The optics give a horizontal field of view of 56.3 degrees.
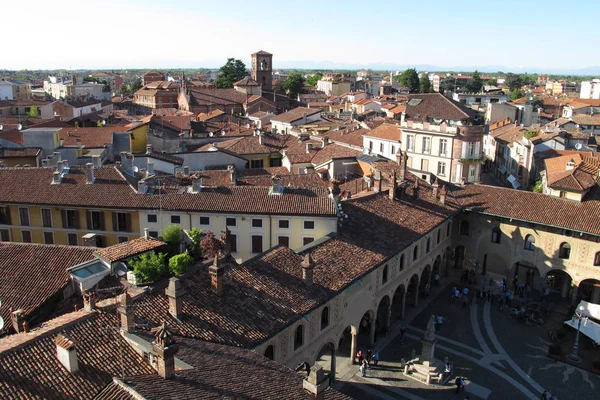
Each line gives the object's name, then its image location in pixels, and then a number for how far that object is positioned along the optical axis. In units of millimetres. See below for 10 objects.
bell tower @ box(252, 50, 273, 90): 129375
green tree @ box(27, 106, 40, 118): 94625
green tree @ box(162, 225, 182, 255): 26484
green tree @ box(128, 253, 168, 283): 23422
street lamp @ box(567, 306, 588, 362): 31391
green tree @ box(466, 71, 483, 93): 172875
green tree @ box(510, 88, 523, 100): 150500
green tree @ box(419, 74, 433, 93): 153325
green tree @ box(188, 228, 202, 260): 25969
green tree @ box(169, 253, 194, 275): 23500
